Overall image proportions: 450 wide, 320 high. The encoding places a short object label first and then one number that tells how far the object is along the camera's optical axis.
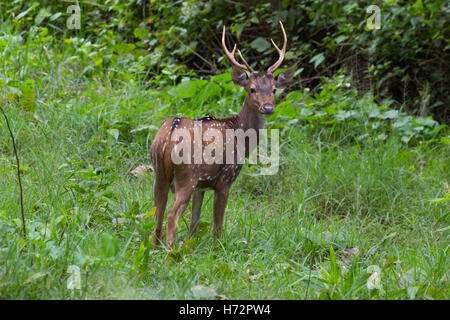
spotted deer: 8.13
